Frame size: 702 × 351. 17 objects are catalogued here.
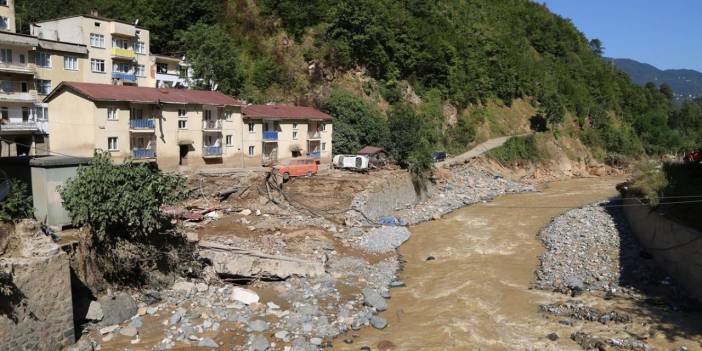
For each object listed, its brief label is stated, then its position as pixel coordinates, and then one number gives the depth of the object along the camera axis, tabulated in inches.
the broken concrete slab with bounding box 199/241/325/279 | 806.5
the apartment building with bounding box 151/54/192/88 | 1765.5
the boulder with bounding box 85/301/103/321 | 634.8
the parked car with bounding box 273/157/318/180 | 1348.4
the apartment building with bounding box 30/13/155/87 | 1562.5
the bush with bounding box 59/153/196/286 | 673.0
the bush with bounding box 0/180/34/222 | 575.5
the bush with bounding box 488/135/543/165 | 2148.1
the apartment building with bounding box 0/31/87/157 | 1366.9
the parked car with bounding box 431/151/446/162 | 1911.2
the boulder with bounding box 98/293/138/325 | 643.5
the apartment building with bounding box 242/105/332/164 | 1473.9
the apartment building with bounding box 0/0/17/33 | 1441.9
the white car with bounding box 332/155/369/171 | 1513.3
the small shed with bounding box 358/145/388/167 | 1569.9
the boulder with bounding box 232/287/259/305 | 722.2
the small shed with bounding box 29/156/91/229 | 760.3
